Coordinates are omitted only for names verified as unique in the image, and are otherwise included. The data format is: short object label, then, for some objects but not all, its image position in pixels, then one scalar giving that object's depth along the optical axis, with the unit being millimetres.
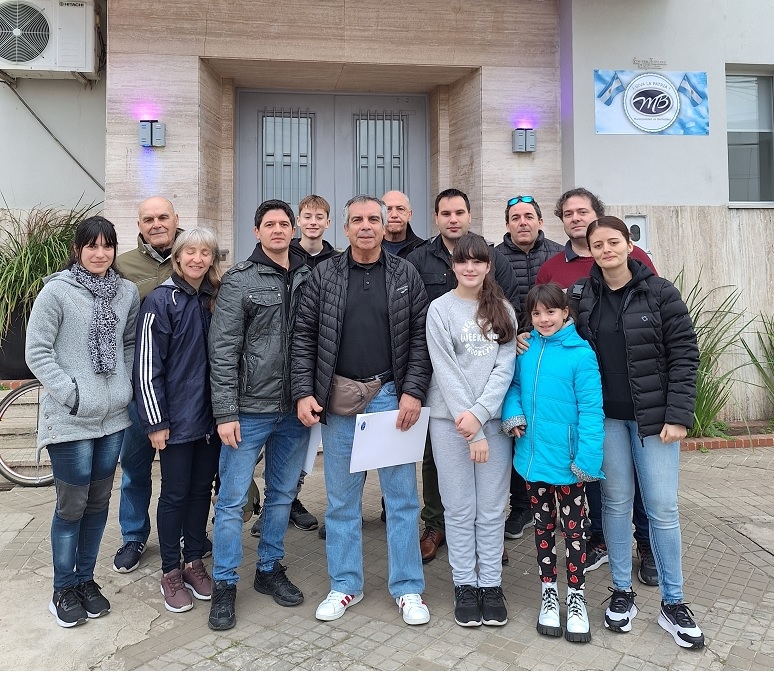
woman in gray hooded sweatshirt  3129
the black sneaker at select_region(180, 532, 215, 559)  3915
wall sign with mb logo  7078
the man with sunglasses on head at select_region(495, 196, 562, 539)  4172
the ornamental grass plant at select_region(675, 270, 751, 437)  6758
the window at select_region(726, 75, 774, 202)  7746
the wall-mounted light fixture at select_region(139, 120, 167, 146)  6629
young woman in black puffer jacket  3057
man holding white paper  3295
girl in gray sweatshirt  3244
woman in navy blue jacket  3277
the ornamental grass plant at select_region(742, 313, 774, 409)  7199
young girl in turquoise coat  3066
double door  7594
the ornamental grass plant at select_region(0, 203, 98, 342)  6238
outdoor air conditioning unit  7164
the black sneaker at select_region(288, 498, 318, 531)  4629
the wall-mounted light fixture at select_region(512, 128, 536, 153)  7039
